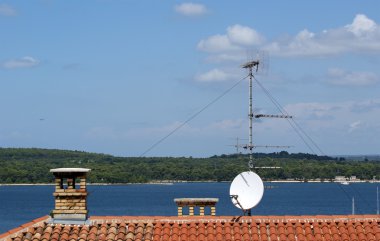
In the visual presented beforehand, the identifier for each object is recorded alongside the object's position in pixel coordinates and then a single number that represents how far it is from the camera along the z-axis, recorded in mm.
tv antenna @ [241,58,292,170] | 31234
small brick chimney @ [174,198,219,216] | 23594
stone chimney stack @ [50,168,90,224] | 21484
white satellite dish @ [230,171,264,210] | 23016
